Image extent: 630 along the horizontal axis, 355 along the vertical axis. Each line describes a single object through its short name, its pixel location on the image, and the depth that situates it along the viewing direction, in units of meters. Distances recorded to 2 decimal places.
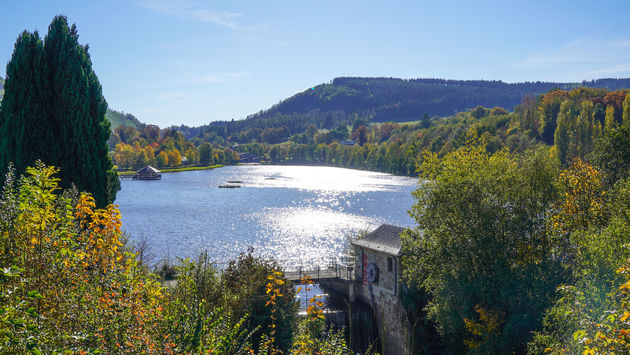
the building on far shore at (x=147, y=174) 167.38
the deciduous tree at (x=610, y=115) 98.74
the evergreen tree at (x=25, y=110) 26.84
